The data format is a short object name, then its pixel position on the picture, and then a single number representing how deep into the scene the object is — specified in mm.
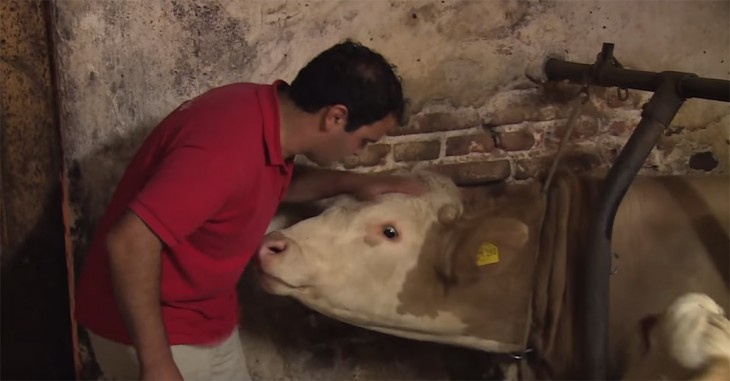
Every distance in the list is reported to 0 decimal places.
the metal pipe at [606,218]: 2031
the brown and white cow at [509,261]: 2098
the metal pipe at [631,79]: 1979
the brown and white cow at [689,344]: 1679
